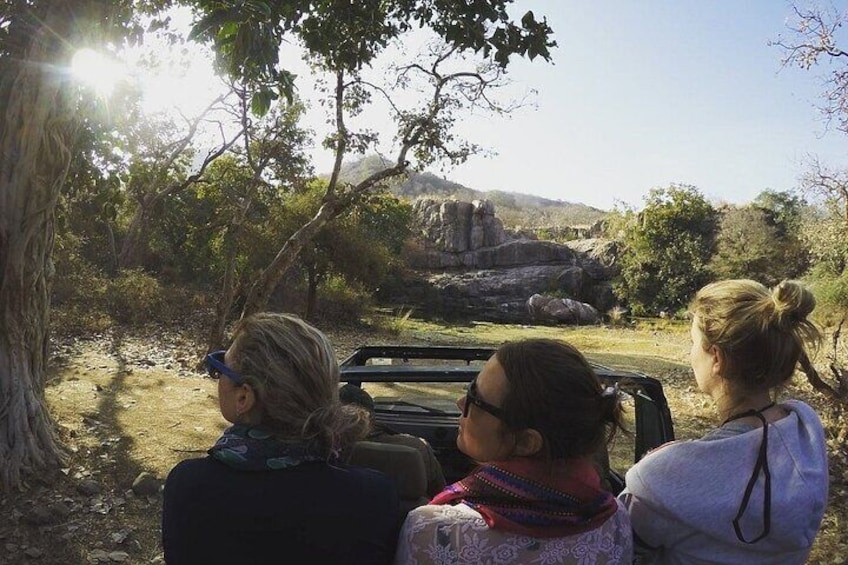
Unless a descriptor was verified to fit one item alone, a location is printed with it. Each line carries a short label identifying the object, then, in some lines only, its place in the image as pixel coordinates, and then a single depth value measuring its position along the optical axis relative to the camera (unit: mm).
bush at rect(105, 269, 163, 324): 15280
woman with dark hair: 1268
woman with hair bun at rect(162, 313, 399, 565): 1309
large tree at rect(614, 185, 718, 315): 25719
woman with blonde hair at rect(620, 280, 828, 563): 1312
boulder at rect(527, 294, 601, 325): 25766
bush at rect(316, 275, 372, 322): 19344
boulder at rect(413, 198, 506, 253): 31469
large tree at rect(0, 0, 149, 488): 4742
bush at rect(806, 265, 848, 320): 18484
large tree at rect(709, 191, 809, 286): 24266
